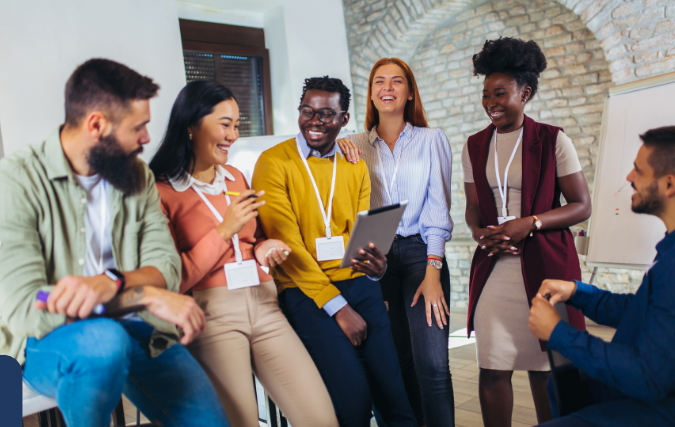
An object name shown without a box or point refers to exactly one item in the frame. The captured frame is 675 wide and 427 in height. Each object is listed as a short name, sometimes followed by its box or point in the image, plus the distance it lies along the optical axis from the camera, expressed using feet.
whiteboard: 8.94
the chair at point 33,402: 4.06
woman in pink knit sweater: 4.79
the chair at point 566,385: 4.61
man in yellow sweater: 5.56
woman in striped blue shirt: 6.50
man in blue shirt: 3.93
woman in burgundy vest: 6.40
